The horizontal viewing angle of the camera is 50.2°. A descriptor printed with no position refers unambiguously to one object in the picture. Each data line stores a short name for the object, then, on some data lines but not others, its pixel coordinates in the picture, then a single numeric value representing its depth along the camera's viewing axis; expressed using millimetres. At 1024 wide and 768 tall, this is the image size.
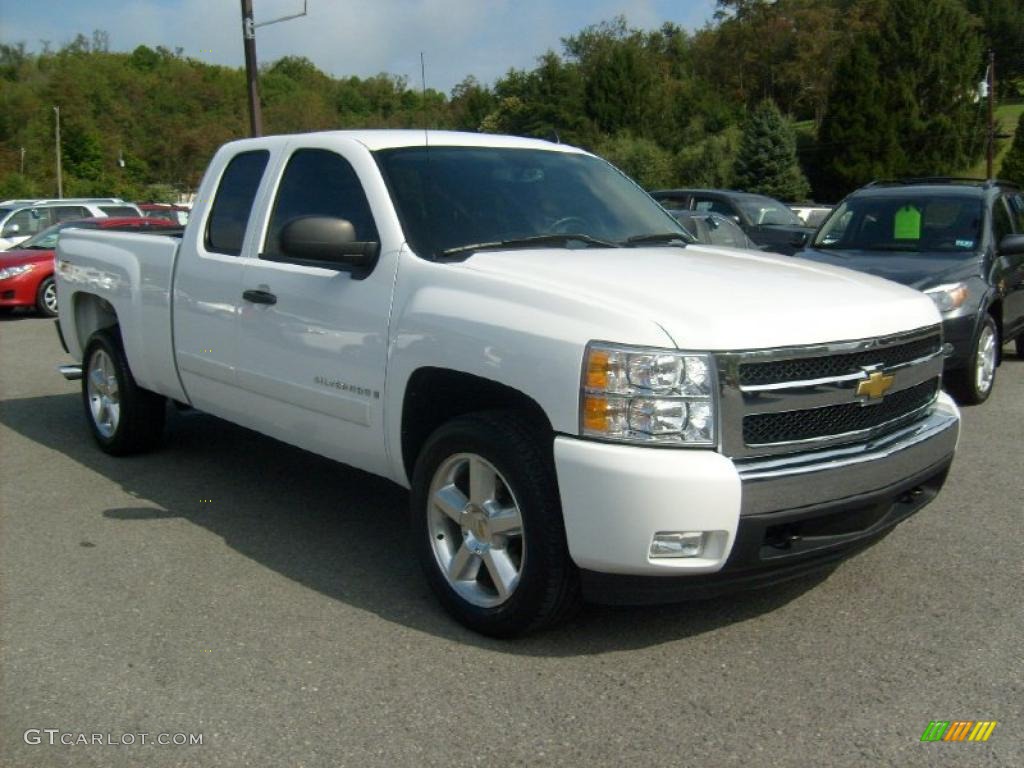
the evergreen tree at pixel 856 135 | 57000
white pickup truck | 3535
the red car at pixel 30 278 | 16172
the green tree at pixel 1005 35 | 88500
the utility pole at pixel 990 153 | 42000
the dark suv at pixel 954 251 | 8289
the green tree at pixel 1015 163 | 41094
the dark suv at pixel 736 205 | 18203
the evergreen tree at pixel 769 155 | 47188
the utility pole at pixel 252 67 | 18391
